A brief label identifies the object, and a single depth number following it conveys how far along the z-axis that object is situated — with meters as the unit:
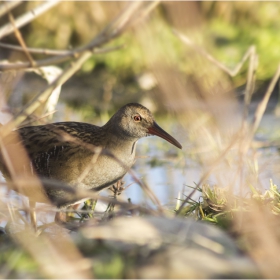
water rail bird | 8.87
